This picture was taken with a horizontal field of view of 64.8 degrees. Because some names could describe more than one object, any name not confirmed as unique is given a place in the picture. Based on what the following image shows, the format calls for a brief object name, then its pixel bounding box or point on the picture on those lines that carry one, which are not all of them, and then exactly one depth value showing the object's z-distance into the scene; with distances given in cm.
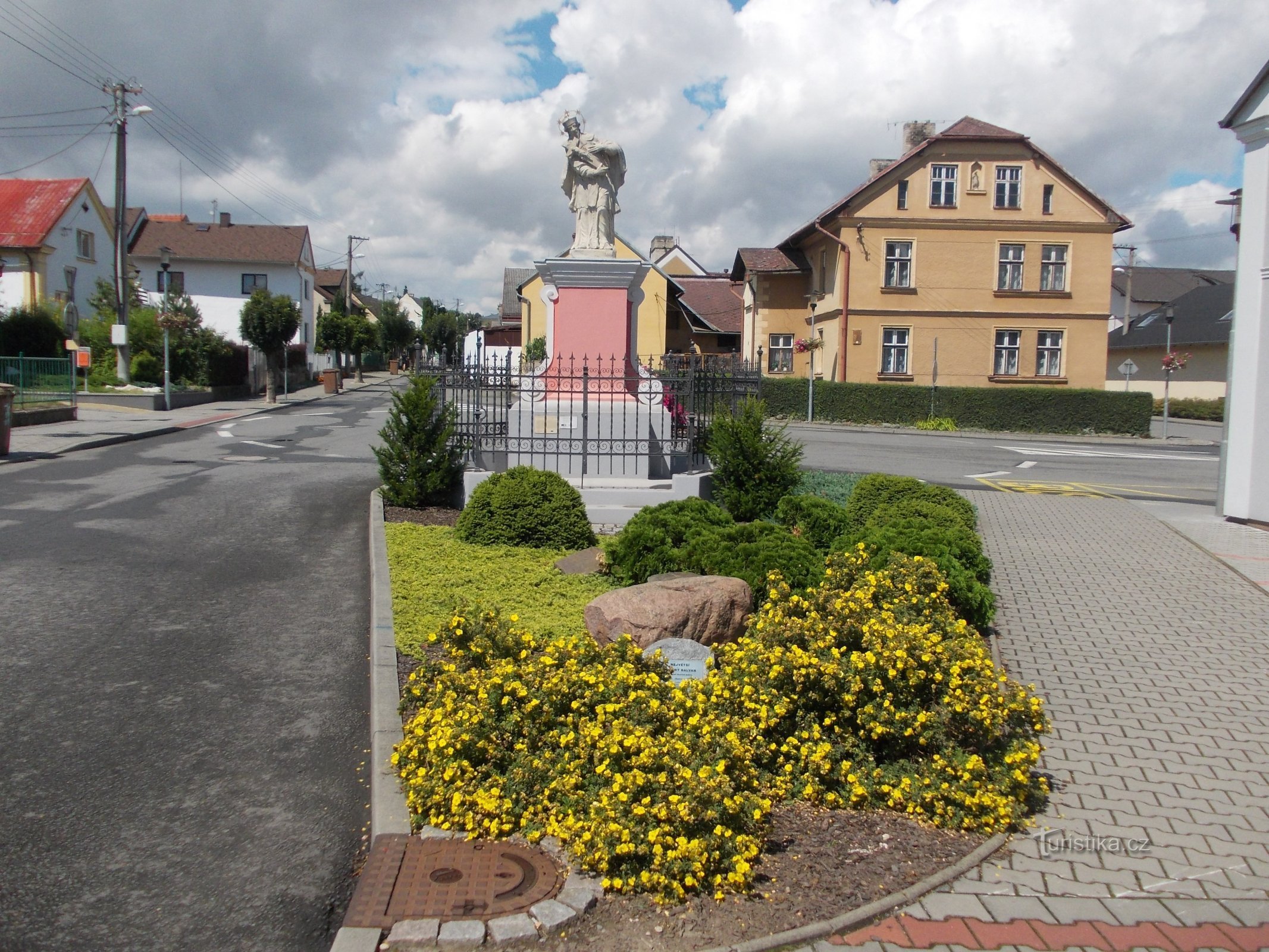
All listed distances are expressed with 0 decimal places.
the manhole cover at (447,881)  375
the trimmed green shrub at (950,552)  741
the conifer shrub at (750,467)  1159
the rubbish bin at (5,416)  1750
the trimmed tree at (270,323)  4125
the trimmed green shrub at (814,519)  922
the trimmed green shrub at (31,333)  3347
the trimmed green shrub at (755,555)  747
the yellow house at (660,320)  4253
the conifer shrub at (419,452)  1207
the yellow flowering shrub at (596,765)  392
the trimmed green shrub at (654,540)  815
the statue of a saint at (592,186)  1330
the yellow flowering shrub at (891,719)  469
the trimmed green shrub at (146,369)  3391
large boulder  635
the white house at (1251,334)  1300
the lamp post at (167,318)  3017
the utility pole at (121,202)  3041
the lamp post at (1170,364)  3556
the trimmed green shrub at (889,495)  1041
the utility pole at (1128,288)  6088
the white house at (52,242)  4009
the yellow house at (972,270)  3606
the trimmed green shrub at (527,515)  1002
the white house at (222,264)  5603
